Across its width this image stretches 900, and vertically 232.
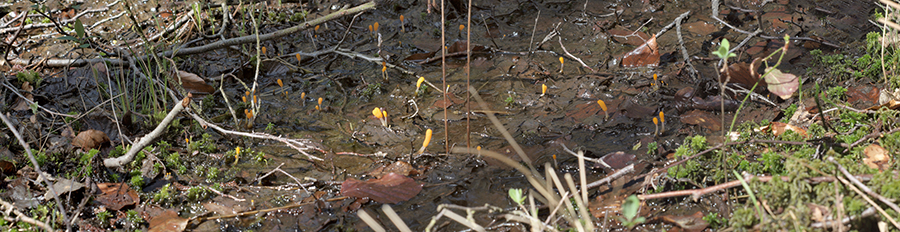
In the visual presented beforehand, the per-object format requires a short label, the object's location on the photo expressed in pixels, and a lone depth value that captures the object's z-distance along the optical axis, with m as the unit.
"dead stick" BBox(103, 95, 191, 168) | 2.61
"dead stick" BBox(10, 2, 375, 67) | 4.04
